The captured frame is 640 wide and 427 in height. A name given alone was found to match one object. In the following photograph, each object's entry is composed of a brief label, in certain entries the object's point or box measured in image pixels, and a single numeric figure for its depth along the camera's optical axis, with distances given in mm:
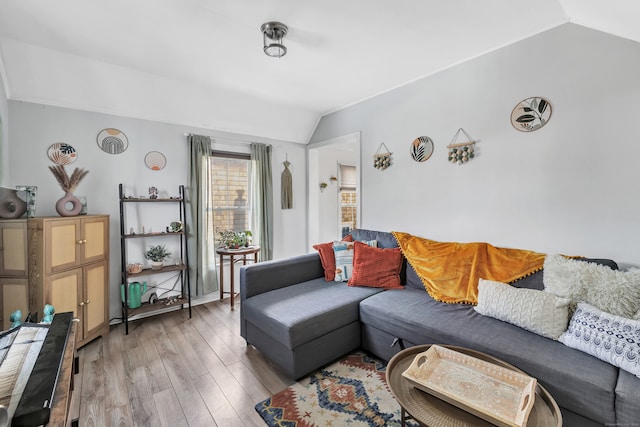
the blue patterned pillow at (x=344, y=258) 2795
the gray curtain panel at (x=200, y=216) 3320
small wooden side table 3312
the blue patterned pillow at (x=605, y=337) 1324
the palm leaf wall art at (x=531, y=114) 2141
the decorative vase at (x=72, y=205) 2383
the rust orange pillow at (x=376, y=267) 2639
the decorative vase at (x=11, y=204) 1861
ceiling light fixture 1987
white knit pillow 1638
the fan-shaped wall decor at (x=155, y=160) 3084
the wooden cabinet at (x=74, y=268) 2076
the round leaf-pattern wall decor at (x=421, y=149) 2854
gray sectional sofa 1320
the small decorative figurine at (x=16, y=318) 1430
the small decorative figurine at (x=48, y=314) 1539
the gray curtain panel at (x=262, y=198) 3874
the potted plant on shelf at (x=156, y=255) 3039
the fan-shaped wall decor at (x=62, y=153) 2605
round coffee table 1124
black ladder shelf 2801
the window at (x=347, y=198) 5441
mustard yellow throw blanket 2113
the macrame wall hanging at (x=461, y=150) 2547
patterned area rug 1636
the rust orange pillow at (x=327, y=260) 2861
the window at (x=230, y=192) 3619
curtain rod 3537
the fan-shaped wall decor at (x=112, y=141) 2835
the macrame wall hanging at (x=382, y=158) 3212
